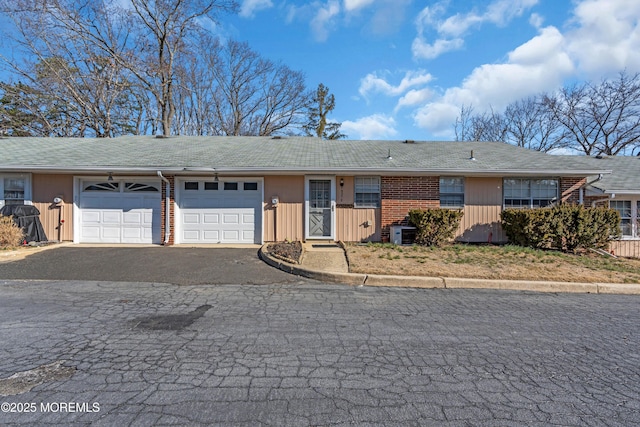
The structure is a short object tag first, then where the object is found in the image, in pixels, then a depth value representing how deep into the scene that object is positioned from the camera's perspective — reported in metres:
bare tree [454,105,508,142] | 28.86
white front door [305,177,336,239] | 10.90
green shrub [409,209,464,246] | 9.98
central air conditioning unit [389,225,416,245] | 10.39
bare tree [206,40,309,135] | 28.19
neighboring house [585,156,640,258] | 11.11
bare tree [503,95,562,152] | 27.36
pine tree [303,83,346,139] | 29.84
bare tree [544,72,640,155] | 23.61
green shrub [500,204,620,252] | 9.49
